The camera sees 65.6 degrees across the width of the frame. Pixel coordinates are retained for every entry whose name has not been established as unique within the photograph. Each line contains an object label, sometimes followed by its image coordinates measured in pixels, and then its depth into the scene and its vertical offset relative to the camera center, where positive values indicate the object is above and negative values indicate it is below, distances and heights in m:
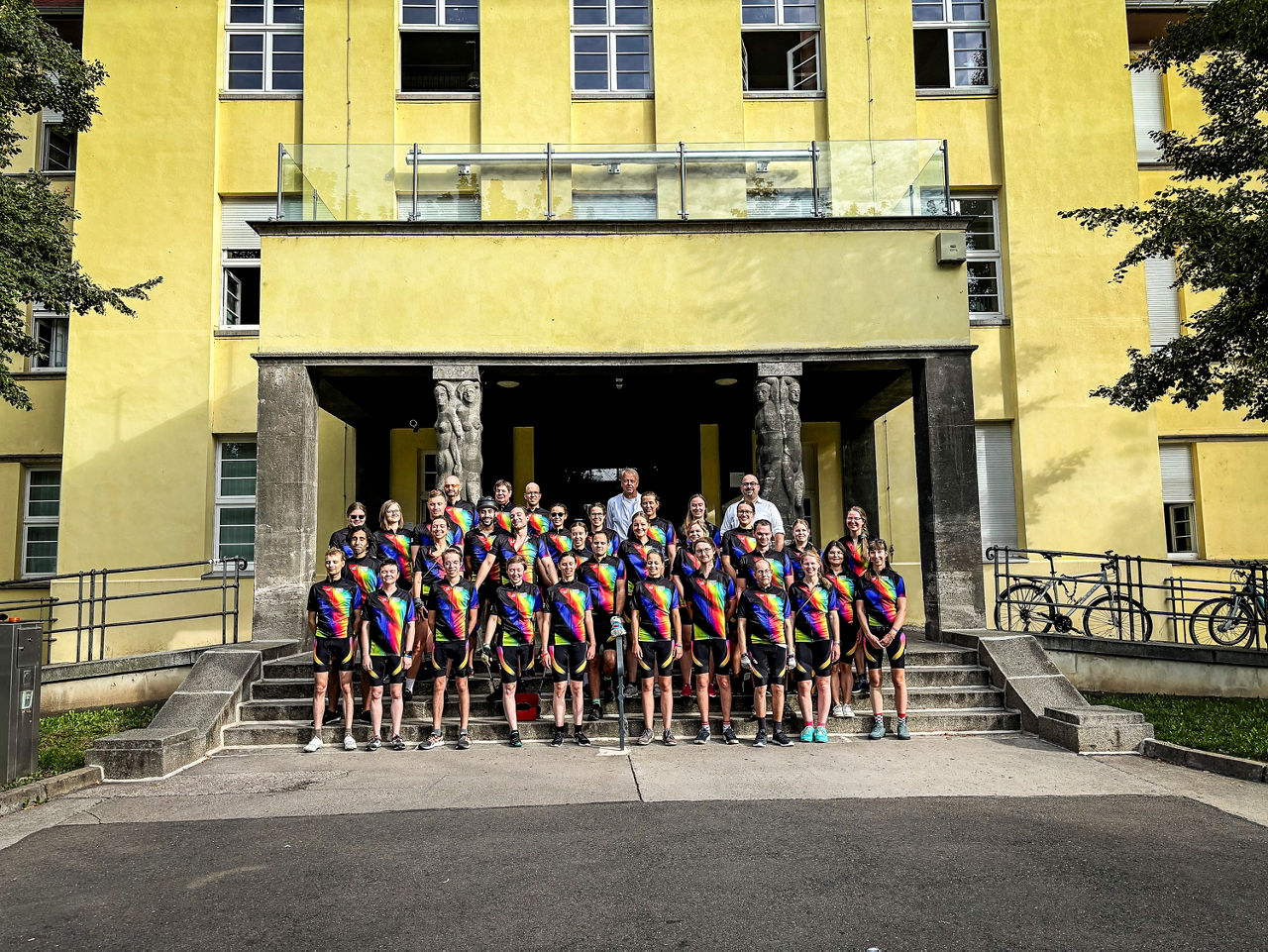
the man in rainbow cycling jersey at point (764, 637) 8.62 -0.63
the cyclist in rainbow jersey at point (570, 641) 8.71 -0.63
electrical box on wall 11.69 +3.71
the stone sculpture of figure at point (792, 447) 11.34 +1.37
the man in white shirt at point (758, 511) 9.52 +0.55
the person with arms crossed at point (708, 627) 8.74 -0.54
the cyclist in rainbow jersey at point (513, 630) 8.72 -0.53
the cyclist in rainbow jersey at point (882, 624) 8.97 -0.56
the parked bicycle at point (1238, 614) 13.34 -0.81
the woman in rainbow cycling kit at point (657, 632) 8.62 -0.56
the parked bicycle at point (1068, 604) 13.64 -0.66
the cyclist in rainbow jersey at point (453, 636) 8.72 -0.57
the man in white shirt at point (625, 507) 10.12 +0.64
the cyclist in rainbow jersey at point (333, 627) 8.77 -0.47
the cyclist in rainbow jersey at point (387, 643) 8.65 -0.61
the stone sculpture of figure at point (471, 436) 11.22 +1.56
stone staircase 9.02 -1.37
